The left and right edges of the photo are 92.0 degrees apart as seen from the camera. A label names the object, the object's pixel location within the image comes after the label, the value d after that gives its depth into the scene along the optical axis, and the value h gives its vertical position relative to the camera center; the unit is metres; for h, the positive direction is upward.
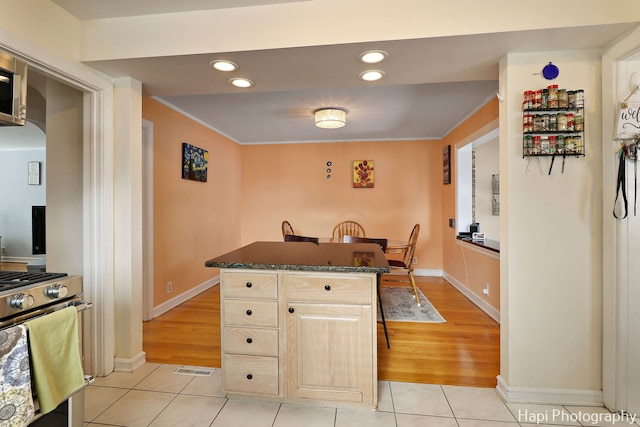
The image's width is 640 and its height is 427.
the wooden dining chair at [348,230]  4.91 -0.29
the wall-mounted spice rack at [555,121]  1.70 +0.50
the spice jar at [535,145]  1.72 +0.37
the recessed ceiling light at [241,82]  2.12 +0.90
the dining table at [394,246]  3.38 -0.38
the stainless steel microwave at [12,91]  1.27 +0.52
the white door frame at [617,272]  1.59 -0.32
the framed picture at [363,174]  4.89 +0.60
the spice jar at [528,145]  1.73 +0.37
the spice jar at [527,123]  1.72 +0.49
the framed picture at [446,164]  4.29 +0.67
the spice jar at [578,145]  1.70 +0.36
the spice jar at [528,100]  1.72 +0.62
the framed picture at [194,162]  3.48 +0.60
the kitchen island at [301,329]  1.62 -0.63
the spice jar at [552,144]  1.71 +0.37
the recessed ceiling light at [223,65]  1.88 +0.91
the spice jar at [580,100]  1.69 +0.61
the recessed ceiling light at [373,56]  1.73 +0.89
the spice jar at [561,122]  1.70 +0.49
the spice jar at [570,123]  1.71 +0.48
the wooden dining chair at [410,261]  3.52 -0.59
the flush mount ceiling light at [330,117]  3.26 +1.01
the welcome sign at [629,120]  1.55 +0.46
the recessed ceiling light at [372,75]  1.97 +0.89
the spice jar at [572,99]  1.70 +0.61
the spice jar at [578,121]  1.71 +0.49
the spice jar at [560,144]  1.71 +0.37
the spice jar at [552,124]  1.70 +0.48
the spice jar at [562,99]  1.69 +0.61
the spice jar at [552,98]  1.69 +0.62
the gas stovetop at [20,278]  1.12 -0.26
